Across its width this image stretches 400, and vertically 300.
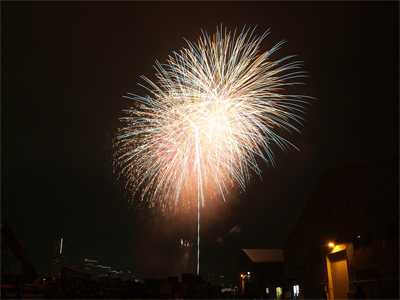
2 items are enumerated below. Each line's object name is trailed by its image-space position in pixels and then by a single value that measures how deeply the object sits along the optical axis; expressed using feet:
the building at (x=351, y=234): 58.90
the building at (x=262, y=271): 144.56
